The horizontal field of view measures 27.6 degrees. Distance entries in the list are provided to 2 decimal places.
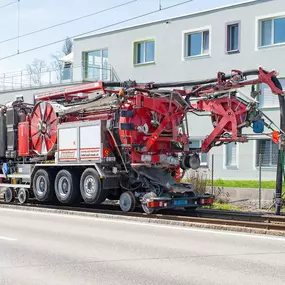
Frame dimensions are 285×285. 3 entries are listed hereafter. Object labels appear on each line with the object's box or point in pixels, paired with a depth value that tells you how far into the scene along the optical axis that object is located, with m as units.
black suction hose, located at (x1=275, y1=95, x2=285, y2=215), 14.52
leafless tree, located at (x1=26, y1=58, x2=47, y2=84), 36.38
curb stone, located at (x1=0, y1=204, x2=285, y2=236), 11.98
